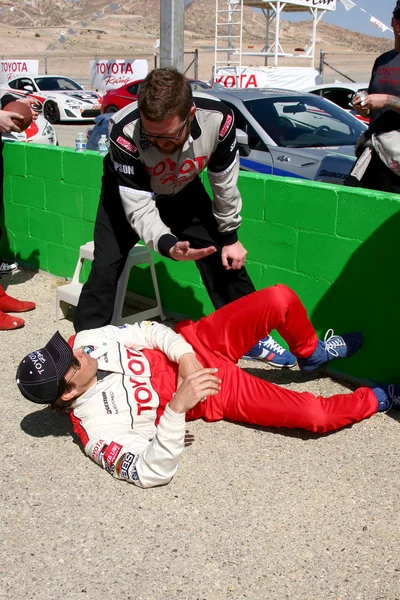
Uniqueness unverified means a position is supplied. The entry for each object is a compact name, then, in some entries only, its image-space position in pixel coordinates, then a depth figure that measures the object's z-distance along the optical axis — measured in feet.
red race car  48.52
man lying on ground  9.93
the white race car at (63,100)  61.57
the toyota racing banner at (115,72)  73.15
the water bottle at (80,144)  18.14
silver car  21.80
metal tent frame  78.02
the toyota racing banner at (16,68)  84.43
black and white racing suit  11.91
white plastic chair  16.01
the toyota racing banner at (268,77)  66.69
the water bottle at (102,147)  18.02
